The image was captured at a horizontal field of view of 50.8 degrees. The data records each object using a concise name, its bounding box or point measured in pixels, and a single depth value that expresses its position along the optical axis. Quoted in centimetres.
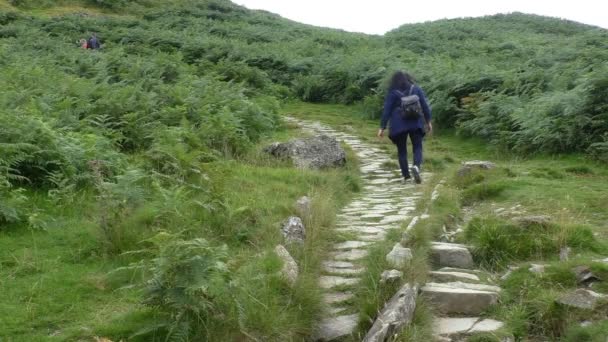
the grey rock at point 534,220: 705
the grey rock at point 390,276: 570
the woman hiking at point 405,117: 1080
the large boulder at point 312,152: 1124
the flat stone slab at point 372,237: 745
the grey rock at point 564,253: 650
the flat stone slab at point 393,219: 826
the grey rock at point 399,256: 608
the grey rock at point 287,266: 573
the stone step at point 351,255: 693
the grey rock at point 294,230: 686
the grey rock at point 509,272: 633
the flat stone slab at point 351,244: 730
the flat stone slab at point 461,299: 581
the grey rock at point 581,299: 539
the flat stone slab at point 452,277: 634
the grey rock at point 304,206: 777
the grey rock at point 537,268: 611
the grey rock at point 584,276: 589
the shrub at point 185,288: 461
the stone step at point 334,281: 620
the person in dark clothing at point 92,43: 2711
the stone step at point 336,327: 536
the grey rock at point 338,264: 673
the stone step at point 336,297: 590
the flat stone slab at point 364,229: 781
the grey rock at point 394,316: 491
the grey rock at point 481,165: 1049
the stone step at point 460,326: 538
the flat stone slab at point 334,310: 568
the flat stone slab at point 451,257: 680
